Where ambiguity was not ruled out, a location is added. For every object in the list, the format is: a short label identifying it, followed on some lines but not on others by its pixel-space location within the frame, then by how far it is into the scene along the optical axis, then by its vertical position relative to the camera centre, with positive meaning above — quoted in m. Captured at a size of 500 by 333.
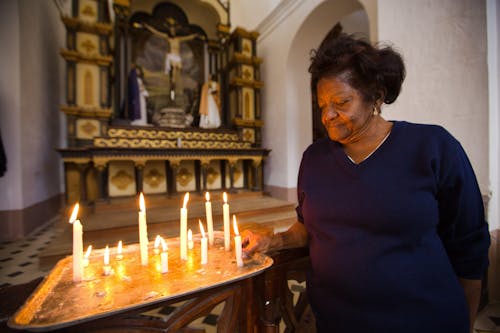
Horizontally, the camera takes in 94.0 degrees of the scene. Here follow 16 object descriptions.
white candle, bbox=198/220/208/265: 1.03 -0.39
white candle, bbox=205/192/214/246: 1.29 -0.36
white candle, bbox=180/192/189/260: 1.09 -0.34
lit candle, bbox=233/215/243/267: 0.95 -0.36
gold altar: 5.31 +1.88
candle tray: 0.65 -0.42
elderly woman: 0.87 -0.22
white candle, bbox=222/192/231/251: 1.20 -0.35
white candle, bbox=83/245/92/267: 1.03 -0.42
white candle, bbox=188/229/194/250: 1.25 -0.42
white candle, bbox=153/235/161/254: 1.23 -0.43
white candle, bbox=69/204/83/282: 0.86 -0.32
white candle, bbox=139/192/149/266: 1.04 -0.33
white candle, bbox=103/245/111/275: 0.94 -0.42
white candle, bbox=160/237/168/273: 0.94 -0.40
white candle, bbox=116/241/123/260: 1.12 -0.43
